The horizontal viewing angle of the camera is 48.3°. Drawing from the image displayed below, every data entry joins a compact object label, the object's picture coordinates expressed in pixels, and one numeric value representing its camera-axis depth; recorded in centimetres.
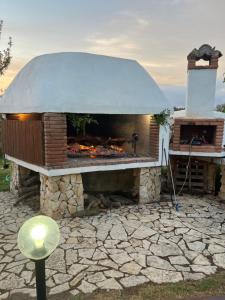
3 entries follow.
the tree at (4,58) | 1886
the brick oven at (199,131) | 911
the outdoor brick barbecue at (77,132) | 696
